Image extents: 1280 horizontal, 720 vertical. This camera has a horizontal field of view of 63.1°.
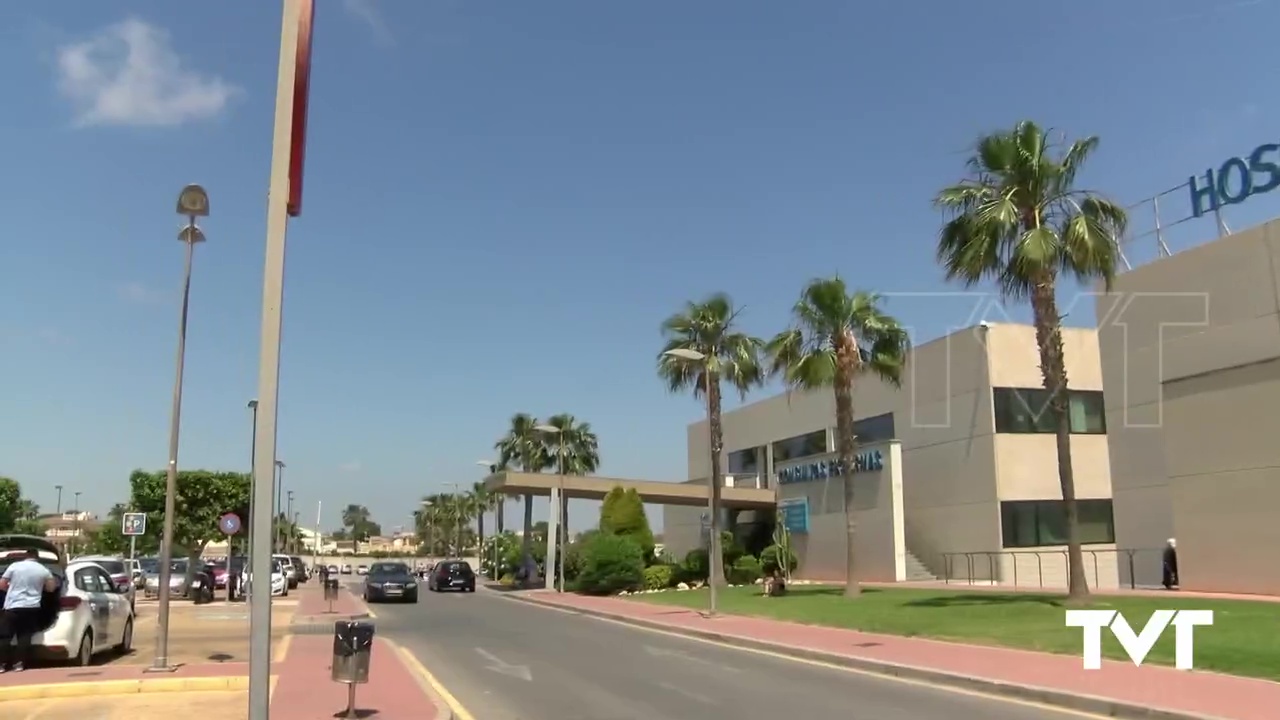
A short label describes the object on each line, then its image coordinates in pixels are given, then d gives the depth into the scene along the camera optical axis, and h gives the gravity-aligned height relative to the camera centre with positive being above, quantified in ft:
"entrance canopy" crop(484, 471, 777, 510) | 158.81 +1.24
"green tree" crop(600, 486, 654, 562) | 159.33 -3.06
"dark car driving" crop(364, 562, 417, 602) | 131.44 -11.27
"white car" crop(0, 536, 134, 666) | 48.14 -5.62
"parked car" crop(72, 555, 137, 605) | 108.87 -7.66
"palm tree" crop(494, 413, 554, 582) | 217.36 +10.74
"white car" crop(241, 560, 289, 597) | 146.30 -11.92
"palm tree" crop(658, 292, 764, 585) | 130.21 +18.78
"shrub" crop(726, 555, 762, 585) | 148.05 -10.77
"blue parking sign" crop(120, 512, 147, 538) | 87.30 -2.20
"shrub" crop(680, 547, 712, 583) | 154.30 -10.56
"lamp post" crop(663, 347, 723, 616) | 91.19 +1.82
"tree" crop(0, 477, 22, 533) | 221.54 -0.65
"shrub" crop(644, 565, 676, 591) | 148.36 -11.55
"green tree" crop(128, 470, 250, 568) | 204.95 -1.03
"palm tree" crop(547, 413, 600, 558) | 213.87 +10.39
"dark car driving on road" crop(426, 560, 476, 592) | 173.06 -13.29
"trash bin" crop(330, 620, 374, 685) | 35.35 -5.32
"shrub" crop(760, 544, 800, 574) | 151.43 -9.47
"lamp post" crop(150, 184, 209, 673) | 48.21 +3.98
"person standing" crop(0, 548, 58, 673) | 45.75 -4.77
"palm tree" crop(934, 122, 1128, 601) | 76.59 +19.59
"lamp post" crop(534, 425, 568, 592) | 152.76 -2.34
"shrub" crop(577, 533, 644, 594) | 144.77 -9.39
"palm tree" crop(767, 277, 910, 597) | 103.96 +15.02
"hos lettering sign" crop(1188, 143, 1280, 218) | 86.69 +27.00
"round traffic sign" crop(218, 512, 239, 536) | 106.73 -2.77
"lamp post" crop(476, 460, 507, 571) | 232.49 -6.20
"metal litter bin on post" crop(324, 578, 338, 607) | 103.78 -9.33
